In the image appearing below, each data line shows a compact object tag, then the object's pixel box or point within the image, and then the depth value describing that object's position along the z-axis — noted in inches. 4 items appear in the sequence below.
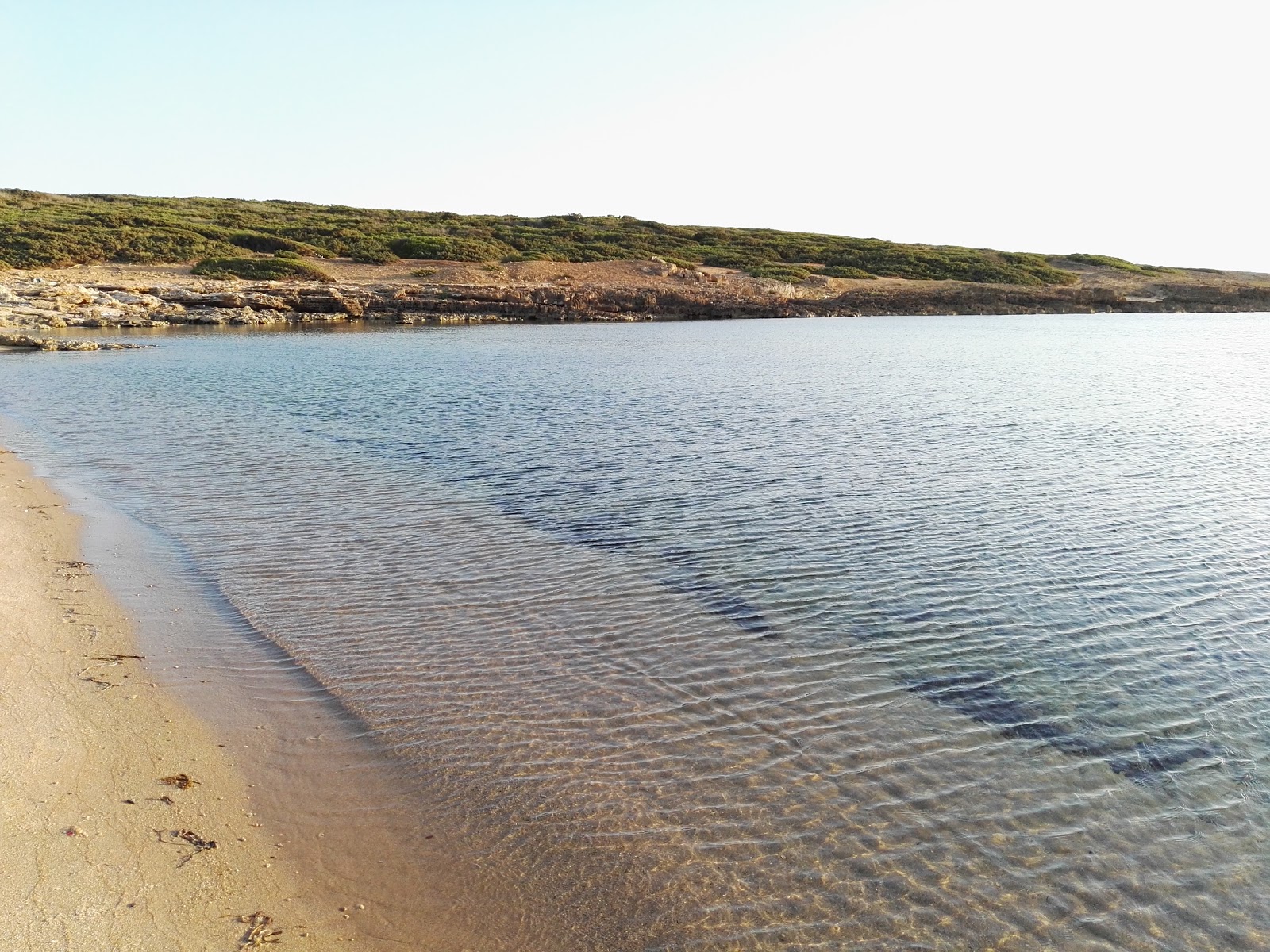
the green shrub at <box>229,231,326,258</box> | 2556.6
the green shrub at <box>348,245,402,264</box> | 2573.8
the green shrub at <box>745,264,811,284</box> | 2751.0
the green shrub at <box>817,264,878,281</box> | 2925.7
